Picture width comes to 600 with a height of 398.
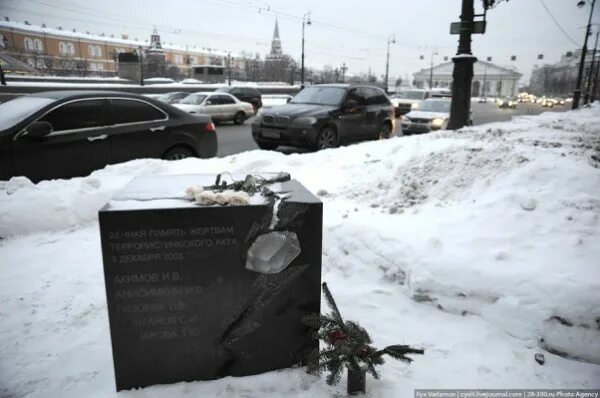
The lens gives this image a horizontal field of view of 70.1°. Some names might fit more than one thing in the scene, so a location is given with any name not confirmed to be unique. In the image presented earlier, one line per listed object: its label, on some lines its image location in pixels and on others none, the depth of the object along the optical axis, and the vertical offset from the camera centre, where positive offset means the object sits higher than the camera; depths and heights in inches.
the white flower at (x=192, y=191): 98.0 -20.9
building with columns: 4271.7 +227.8
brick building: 2139.5 +349.5
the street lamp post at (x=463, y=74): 365.4 +23.4
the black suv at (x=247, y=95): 1087.0 +9.5
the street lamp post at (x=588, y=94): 1553.9 +33.3
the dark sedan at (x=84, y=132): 215.3 -19.7
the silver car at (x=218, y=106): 737.6 -13.3
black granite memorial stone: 90.1 -39.7
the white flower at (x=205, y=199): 93.4 -21.4
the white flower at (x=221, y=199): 93.2 -21.4
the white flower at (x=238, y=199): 93.7 -21.6
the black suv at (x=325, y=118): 388.5 -17.3
